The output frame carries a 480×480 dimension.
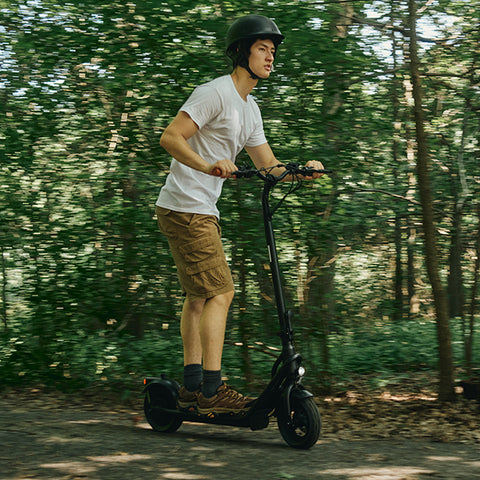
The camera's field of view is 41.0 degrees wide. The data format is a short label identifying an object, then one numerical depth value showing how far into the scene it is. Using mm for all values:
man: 3744
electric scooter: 3488
